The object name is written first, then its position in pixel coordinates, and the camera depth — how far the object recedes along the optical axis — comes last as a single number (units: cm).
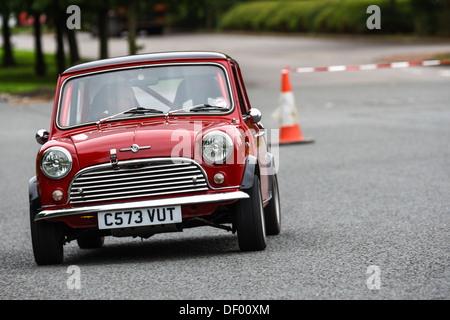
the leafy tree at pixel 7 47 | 4394
